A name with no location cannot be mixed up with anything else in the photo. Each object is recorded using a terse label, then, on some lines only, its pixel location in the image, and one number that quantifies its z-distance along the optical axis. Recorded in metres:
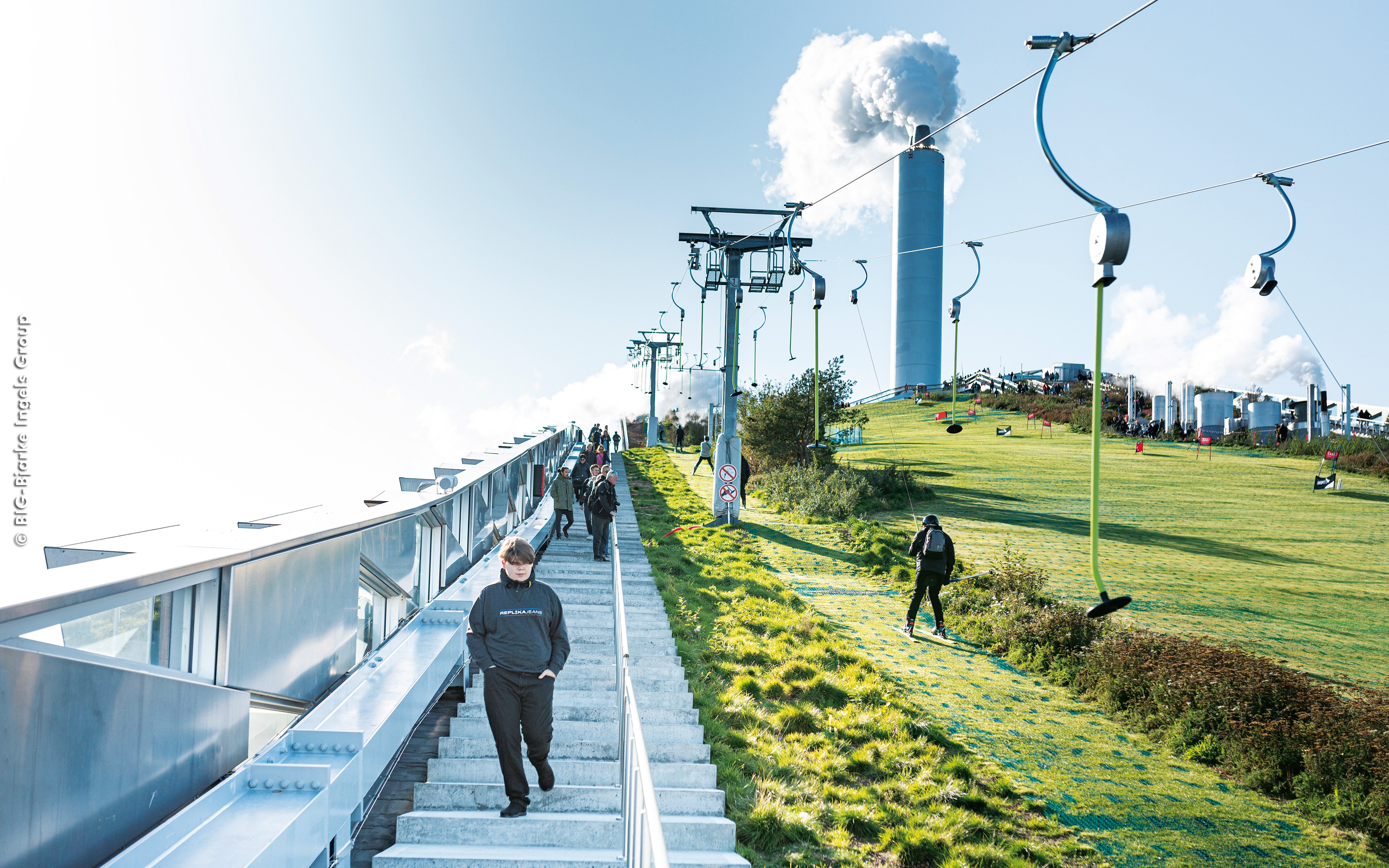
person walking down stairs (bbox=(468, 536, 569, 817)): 4.96
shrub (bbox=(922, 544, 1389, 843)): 6.98
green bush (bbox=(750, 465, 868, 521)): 21.95
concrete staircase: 4.93
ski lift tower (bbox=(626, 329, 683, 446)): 51.19
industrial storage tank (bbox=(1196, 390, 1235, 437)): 46.16
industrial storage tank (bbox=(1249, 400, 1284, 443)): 43.66
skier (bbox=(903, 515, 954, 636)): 11.68
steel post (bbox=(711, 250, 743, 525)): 19.95
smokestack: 106.81
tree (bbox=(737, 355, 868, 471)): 29.00
